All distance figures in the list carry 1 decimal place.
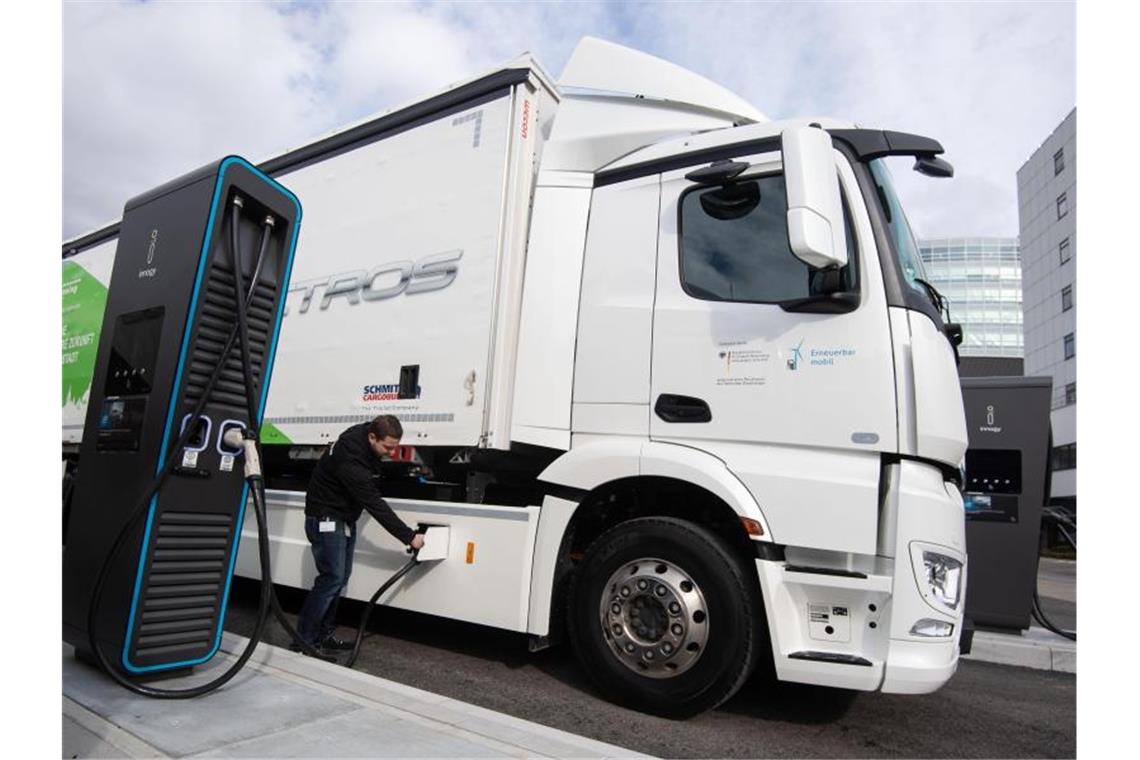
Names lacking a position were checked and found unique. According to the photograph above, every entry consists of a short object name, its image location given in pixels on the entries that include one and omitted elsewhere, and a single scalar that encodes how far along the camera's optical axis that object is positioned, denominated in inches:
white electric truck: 145.0
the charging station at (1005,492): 255.8
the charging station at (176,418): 144.4
